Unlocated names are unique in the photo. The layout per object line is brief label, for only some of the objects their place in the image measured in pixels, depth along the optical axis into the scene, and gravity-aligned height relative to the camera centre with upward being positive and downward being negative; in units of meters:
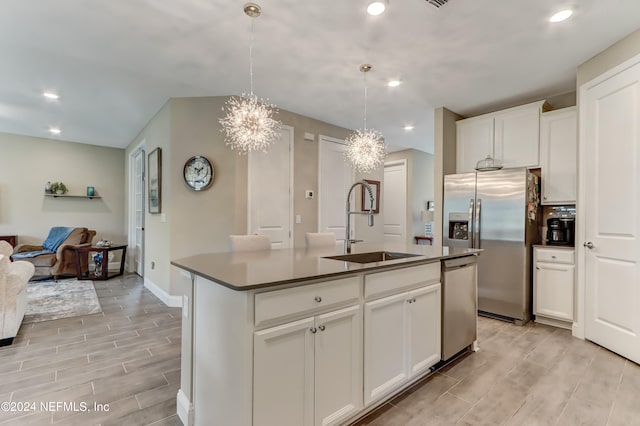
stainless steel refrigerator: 3.46 -0.22
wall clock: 3.92 +0.51
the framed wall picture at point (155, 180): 4.26 +0.46
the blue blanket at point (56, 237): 5.69 -0.51
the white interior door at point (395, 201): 7.38 +0.30
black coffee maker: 3.53 -0.20
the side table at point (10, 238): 5.80 -0.53
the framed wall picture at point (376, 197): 5.73 +0.31
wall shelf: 6.25 +0.33
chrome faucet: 2.39 -0.24
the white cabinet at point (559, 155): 3.46 +0.70
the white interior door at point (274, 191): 4.14 +0.30
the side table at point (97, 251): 5.49 -0.83
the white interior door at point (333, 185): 4.92 +0.47
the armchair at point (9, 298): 2.67 -0.79
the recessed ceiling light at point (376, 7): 2.16 +1.51
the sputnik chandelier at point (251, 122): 2.77 +0.84
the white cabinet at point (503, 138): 3.75 +1.02
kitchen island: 1.30 -0.64
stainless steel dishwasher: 2.35 -0.75
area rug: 3.61 -1.24
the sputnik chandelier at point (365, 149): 3.78 +0.80
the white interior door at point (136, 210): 5.52 +0.03
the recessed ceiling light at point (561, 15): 2.30 +1.55
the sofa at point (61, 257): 5.39 -0.83
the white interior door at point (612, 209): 2.55 +0.05
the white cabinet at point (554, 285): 3.28 -0.81
